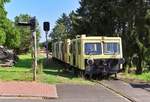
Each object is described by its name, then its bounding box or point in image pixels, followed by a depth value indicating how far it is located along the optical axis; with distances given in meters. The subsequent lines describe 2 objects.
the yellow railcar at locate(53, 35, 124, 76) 14.37
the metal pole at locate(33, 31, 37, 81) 12.38
